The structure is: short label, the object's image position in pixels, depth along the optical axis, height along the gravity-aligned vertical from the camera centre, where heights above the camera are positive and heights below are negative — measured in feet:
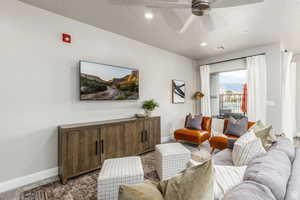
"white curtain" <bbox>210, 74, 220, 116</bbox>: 17.42 +0.60
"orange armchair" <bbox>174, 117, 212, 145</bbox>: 11.90 -2.79
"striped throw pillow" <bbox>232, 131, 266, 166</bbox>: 5.12 -1.77
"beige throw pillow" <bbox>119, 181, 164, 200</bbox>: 2.50 -1.60
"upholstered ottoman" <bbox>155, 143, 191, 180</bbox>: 7.34 -3.04
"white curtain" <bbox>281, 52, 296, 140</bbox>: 12.59 +0.31
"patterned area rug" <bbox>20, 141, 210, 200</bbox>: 6.32 -4.06
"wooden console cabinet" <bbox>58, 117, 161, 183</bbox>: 7.47 -2.46
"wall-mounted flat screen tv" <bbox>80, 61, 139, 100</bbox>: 9.08 +1.29
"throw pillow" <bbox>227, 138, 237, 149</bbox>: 7.60 -2.22
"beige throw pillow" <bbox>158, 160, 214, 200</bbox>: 2.42 -1.46
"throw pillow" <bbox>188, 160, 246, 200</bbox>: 2.93 -1.71
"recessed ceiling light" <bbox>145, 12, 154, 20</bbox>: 8.18 +4.83
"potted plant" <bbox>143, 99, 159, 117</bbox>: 11.94 -0.43
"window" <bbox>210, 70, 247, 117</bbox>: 15.10 +0.77
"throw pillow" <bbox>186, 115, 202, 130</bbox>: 12.96 -1.93
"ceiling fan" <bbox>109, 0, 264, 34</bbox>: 5.24 +3.53
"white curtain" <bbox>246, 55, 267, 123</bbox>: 12.88 +1.08
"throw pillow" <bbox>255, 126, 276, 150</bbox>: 6.22 -1.59
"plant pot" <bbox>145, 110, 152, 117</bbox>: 12.12 -0.97
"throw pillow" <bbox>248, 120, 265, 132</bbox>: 7.11 -1.32
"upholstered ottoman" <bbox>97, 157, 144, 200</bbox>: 5.31 -2.81
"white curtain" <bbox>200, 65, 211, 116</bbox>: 16.98 +1.29
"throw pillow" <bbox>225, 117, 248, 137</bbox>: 10.10 -1.86
